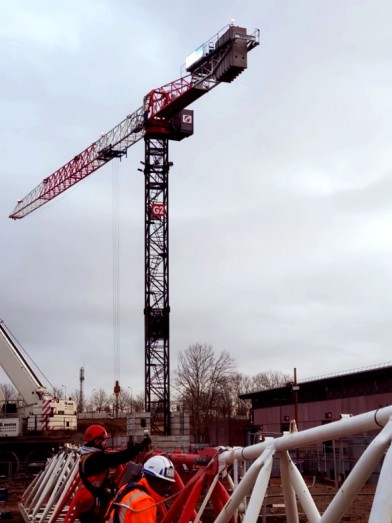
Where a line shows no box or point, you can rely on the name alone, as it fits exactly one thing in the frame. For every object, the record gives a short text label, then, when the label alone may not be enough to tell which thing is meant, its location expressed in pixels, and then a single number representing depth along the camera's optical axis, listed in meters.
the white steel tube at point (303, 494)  5.71
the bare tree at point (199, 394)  79.12
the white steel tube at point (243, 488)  5.81
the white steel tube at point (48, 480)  15.29
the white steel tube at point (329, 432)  4.61
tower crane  55.19
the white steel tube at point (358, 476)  4.38
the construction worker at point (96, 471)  8.14
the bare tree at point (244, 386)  100.31
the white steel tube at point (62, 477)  13.87
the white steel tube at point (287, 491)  5.86
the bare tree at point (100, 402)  130.90
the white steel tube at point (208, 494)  6.68
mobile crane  34.69
